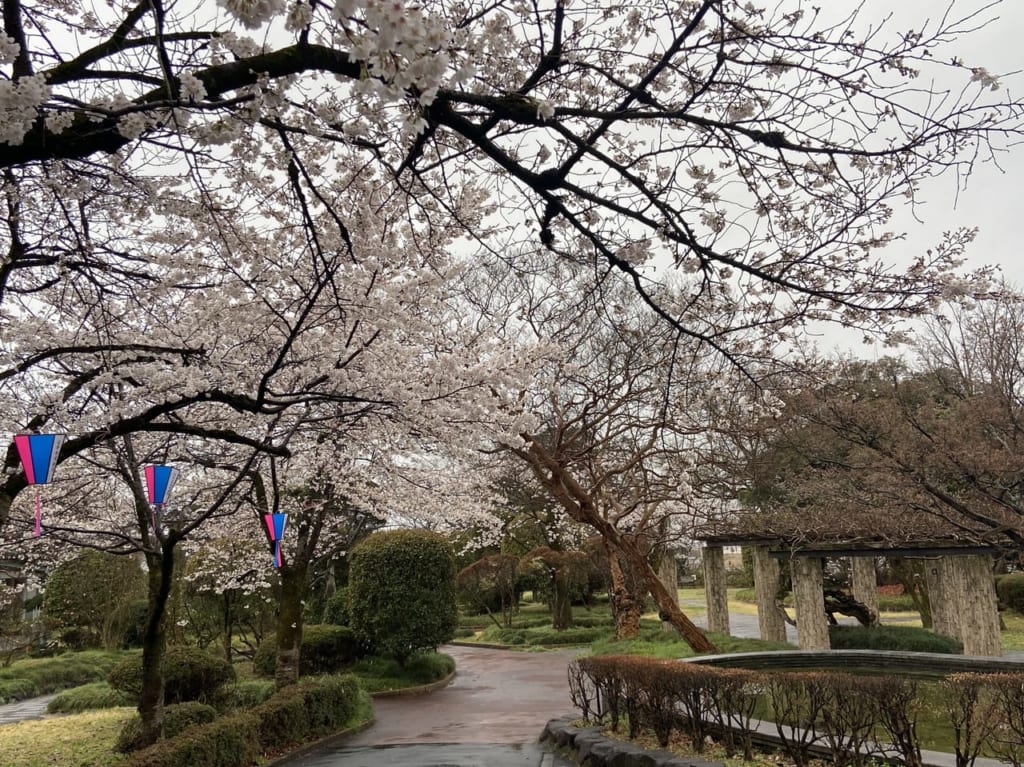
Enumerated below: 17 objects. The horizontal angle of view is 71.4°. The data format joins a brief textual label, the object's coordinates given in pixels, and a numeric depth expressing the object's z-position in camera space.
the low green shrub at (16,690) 15.20
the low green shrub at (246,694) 10.35
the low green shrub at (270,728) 6.02
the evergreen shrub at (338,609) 15.74
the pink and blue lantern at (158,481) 6.32
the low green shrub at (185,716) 7.71
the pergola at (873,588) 11.34
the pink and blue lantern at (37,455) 4.85
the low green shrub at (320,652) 13.93
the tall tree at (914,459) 7.12
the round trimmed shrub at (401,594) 14.56
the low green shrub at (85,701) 12.06
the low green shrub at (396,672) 14.36
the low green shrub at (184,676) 9.52
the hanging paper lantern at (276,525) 7.92
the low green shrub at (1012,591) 22.08
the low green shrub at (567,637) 21.92
